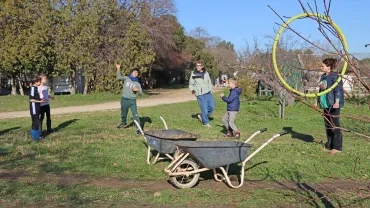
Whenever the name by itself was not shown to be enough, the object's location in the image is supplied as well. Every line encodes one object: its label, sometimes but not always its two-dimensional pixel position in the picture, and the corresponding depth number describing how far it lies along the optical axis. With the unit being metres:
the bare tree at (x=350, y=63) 2.32
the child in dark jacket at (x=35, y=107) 9.58
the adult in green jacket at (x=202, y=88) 11.54
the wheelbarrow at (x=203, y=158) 5.60
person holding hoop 7.67
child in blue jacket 9.83
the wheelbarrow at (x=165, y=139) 6.54
